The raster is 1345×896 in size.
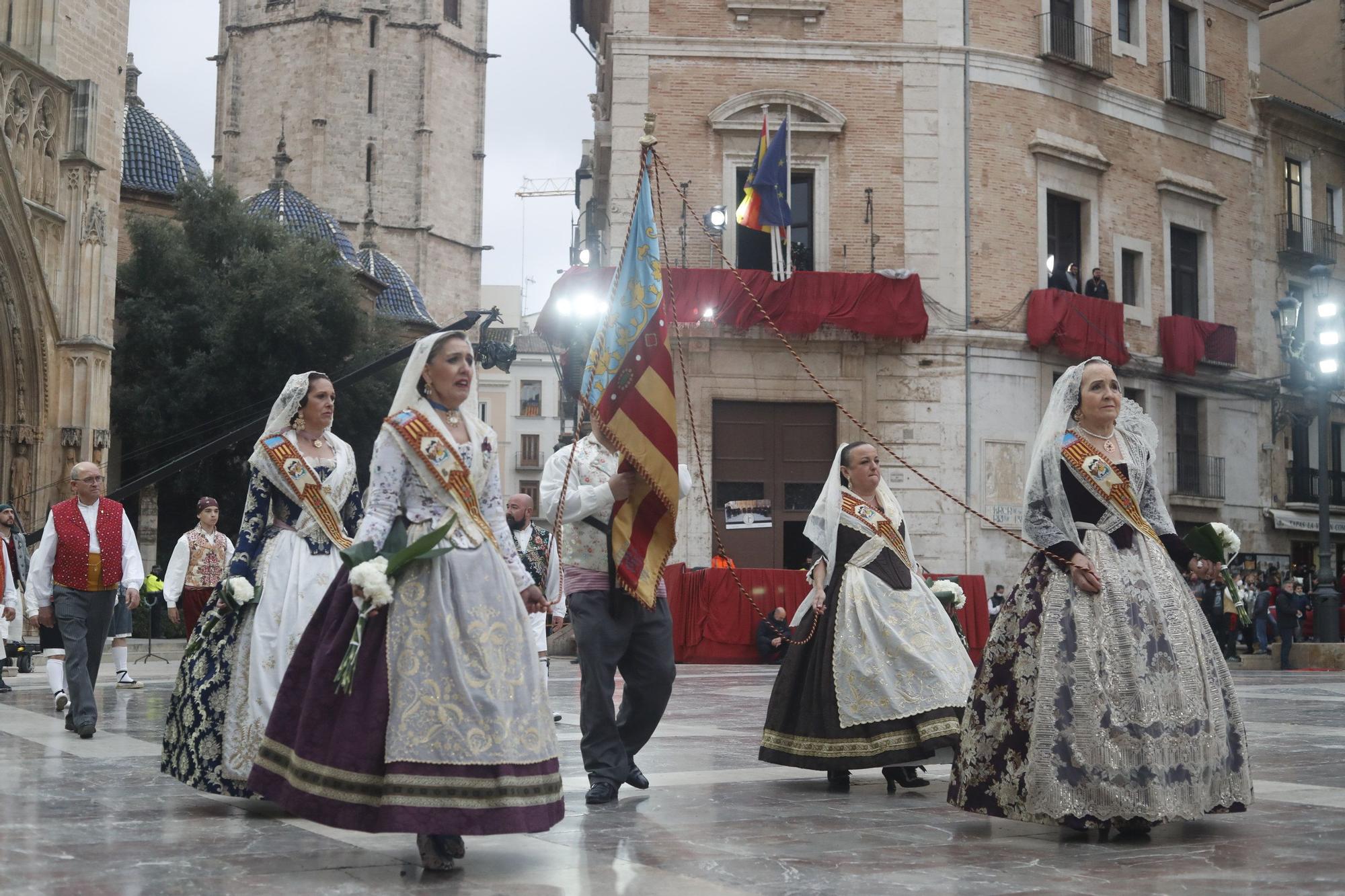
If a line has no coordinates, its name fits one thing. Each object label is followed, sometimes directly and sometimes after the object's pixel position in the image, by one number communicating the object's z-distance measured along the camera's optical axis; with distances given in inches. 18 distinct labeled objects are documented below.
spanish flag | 944.9
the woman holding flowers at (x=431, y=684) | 200.7
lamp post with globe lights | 803.4
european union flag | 944.9
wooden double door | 996.6
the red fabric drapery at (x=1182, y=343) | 1122.7
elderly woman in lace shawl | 228.2
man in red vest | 401.1
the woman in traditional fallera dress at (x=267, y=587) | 274.4
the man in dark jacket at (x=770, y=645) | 875.6
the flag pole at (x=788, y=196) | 965.2
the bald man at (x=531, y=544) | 460.8
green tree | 1423.5
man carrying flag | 274.4
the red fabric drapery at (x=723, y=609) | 879.7
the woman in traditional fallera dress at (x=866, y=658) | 291.9
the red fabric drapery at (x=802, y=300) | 972.6
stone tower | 2591.0
